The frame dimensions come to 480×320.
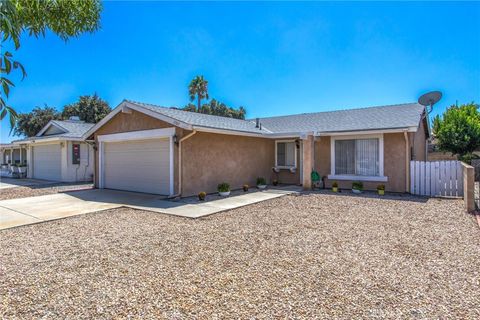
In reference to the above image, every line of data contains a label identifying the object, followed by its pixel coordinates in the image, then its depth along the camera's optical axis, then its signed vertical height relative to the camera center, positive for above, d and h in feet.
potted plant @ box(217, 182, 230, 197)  38.22 -3.88
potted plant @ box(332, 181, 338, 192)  42.44 -3.92
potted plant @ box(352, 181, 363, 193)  40.70 -3.76
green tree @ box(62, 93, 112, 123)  115.65 +21.24
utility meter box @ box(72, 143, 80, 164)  59.52 +1.74
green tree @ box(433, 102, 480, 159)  56.85 +5.77
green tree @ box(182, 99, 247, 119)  135.53 +25.36
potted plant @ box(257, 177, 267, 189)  45.55 -3.55
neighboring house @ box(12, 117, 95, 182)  59.06 +1.72
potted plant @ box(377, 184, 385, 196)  39.24 -4.04
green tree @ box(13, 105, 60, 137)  114.62 +16.94
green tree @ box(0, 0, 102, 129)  4.83 +4.79
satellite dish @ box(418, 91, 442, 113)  39.01 +8.67
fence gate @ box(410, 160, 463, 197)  36.45 -2.37
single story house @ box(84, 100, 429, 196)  37.52 +1.68
